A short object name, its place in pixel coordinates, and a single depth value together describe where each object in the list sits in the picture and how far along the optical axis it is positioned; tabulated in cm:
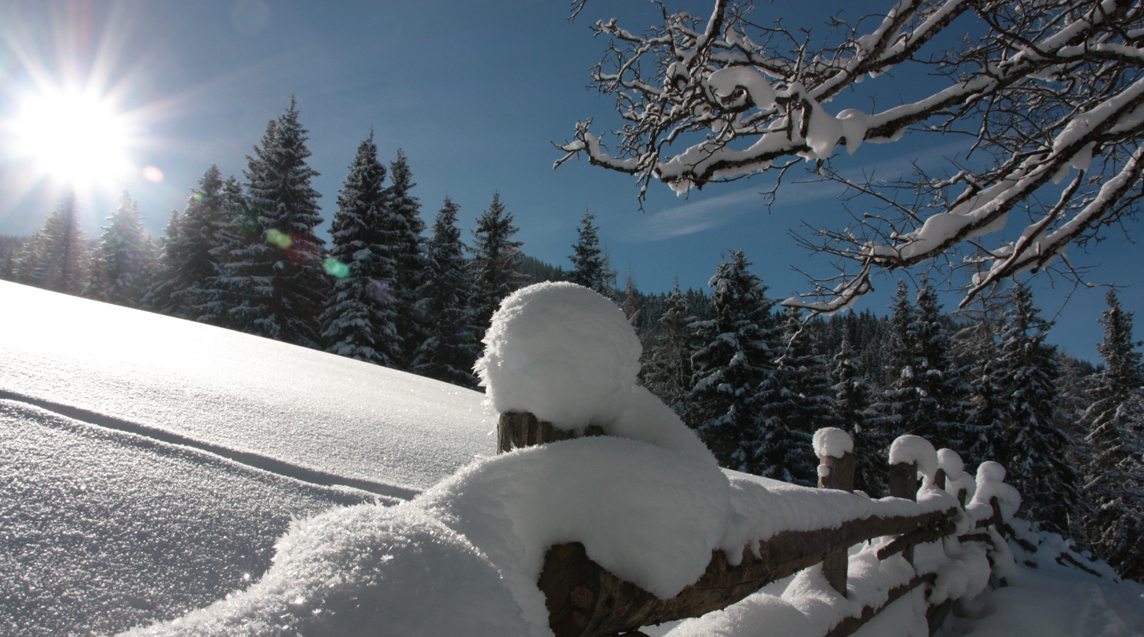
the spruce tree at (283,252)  2108
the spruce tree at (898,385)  2542
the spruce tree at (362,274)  2133
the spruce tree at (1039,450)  2325
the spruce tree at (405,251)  2395
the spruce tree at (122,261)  3303
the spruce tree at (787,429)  2264
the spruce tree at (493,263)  2492
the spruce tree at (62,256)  4606
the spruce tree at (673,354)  2731
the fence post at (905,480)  425
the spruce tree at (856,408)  2575
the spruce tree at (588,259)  2542
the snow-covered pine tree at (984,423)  2427
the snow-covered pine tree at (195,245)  2430
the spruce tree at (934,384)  2484
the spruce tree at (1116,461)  1952
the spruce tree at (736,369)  2308
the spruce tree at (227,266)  2152
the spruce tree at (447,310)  2430
